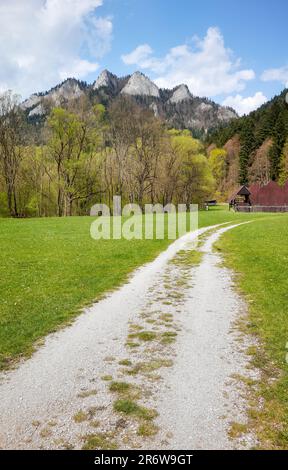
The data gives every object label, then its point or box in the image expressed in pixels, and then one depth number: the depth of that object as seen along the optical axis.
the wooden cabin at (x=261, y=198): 83.56
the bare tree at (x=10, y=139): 53.50
